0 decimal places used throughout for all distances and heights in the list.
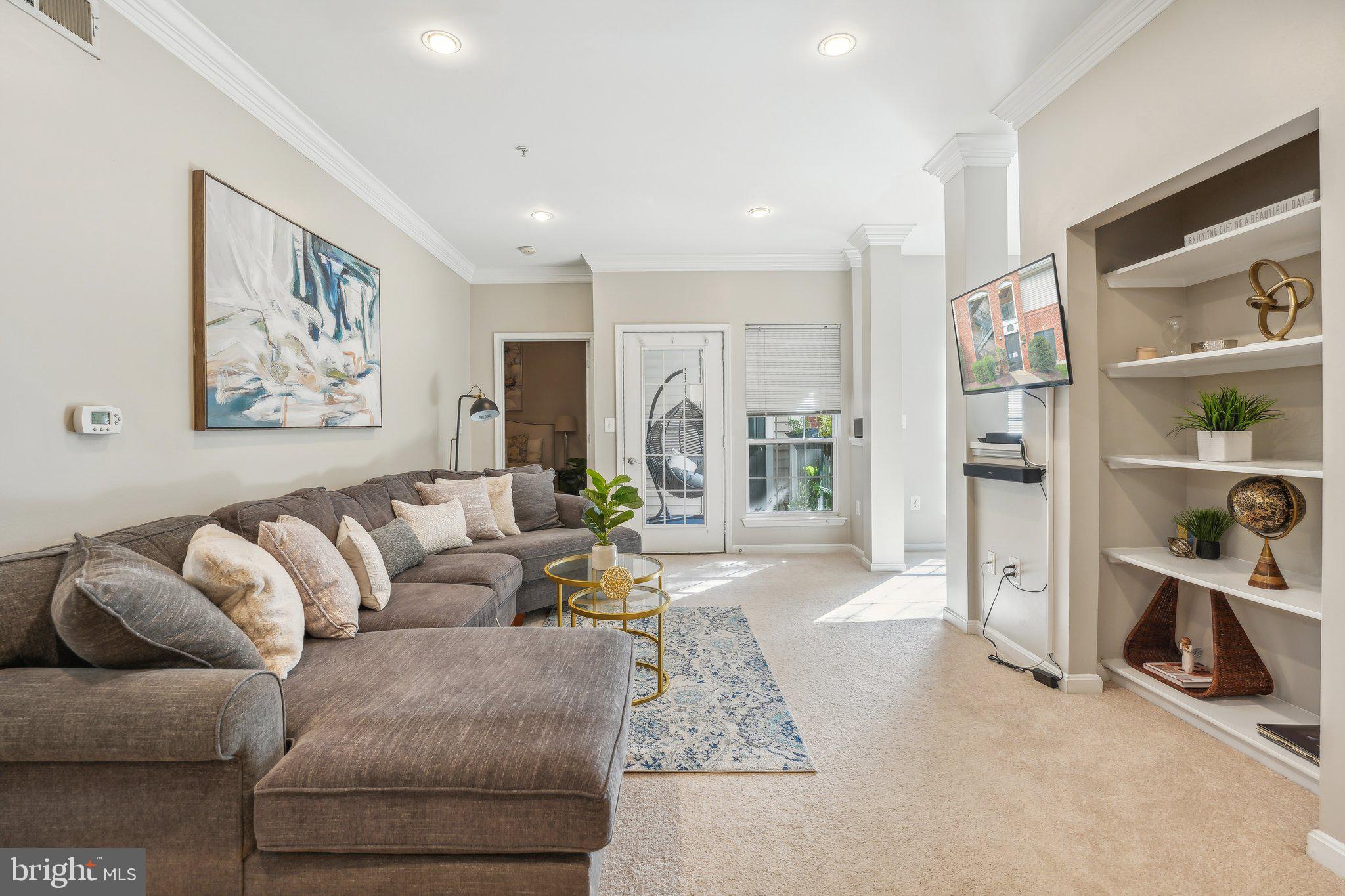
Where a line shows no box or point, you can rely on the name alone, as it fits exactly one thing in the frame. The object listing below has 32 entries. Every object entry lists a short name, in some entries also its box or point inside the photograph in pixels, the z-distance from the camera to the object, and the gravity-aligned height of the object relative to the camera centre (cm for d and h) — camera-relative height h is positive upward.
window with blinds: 545 +27
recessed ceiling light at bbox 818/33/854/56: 236 +151
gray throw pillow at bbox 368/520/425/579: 277 -48
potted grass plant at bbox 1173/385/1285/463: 213 +5
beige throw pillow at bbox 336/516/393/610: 234 -47
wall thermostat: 185 +7
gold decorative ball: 259 -60
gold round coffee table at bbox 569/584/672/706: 242 -68
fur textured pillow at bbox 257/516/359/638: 199 -45
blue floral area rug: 210 -106
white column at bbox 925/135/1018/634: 323 +107
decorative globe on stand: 200 -25
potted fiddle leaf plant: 272 -33
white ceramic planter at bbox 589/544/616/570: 284 -53
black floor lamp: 455 +22
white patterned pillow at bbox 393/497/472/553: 323 -45
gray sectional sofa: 120 -68
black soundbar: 268 -16
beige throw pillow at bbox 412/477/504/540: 365 -36
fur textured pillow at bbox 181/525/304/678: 165 -41
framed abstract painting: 235 +53
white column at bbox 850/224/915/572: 480 +27
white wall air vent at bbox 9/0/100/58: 173 +122
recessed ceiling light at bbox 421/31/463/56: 232 +150
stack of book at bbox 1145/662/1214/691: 234 -92
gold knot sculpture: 187 +42
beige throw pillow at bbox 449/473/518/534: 394 -39
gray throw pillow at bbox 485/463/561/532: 416 -42
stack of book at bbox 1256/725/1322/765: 185 -93
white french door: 541 +5
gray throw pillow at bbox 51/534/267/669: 126 -37
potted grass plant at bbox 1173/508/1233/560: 243 -36
